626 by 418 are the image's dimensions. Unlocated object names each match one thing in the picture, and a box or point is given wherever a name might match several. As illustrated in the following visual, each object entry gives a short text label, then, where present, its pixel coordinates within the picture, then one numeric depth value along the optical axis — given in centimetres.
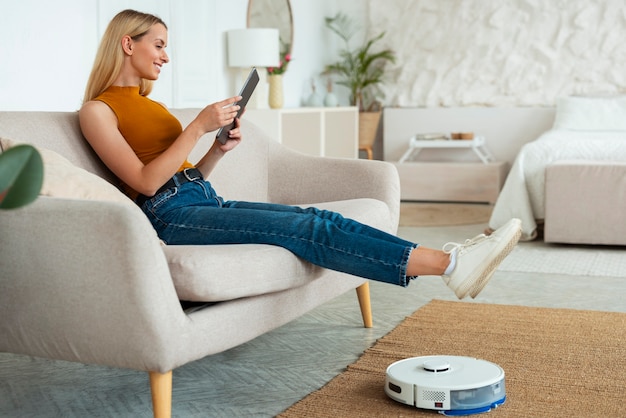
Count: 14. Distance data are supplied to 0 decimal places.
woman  214
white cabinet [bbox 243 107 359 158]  542
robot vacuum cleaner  198
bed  476
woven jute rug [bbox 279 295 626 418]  207
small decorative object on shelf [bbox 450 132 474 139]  672
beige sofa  179
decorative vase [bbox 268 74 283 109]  571
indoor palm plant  713
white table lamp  525
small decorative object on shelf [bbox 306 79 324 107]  638
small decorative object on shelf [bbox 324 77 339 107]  645
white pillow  614
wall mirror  591
